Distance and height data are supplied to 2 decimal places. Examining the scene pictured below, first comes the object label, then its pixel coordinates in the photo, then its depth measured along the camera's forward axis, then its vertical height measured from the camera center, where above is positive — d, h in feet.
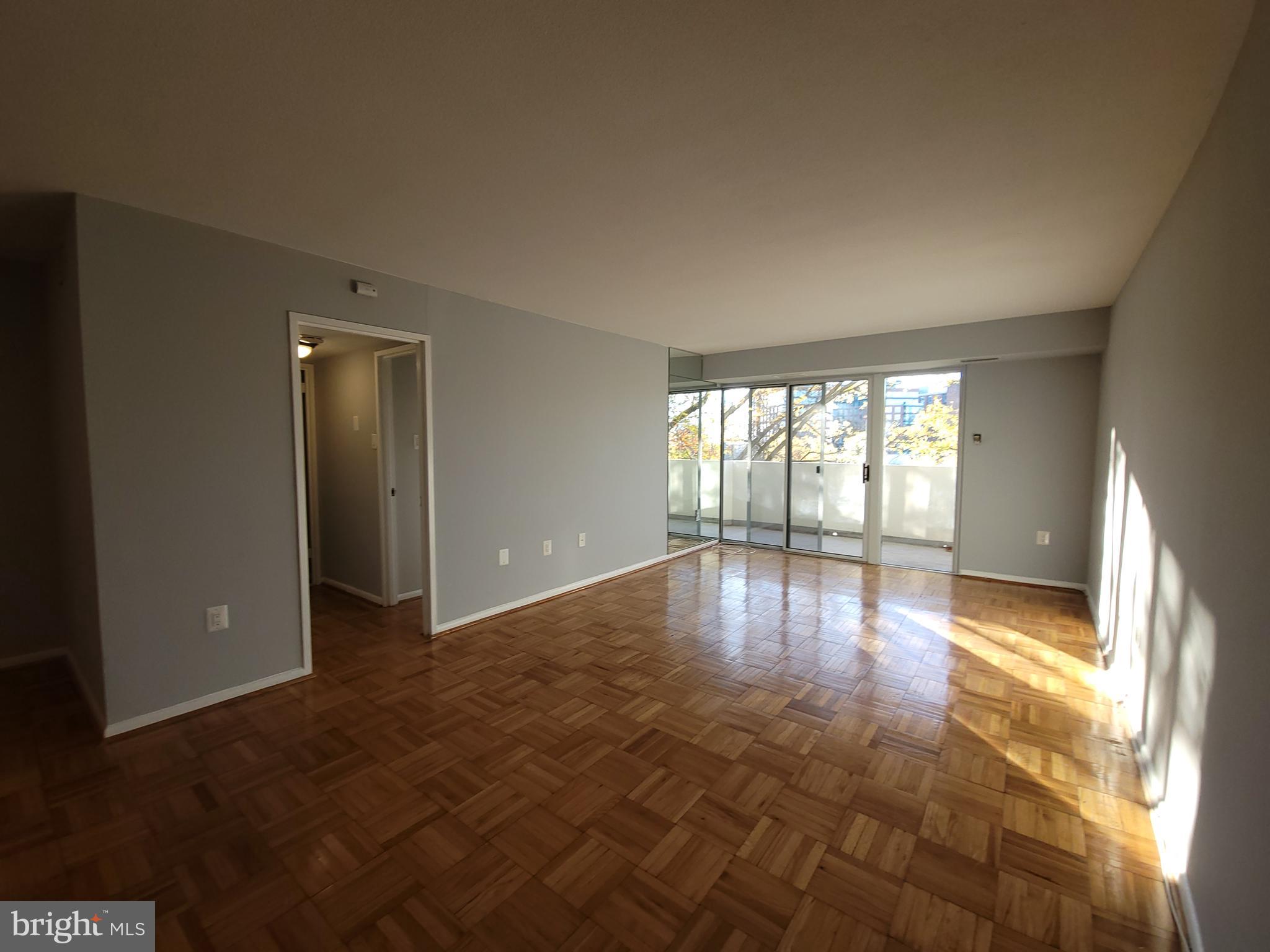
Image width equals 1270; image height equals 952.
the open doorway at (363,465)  13.15 -0.50
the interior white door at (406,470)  13.53 -0.59
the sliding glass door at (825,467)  17.37 -0.67
